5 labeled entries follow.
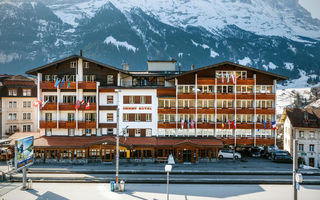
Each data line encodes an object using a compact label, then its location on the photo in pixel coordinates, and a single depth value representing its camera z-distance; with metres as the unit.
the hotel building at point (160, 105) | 41.25
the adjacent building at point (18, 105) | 51.53
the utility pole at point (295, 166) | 19.67
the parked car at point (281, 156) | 39.00
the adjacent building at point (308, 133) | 44.44
